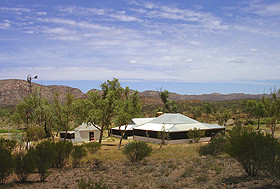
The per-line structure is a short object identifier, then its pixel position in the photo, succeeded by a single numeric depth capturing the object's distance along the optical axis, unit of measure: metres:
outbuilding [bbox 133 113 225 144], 34.81
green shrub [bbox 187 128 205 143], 33.46
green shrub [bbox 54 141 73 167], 15.19
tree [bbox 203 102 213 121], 66.57
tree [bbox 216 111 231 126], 50.37
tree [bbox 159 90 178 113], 64.46
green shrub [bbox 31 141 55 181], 11.64
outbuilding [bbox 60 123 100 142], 38.75
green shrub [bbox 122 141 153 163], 17.16
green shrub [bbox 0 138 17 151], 15.78
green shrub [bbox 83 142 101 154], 21.36
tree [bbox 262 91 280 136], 28.98
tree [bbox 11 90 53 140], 26.56
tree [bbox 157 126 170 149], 32.22
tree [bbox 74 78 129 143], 30.55
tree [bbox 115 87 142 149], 28.65
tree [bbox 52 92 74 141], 29.23
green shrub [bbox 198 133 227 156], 19.03
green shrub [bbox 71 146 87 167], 15.90
